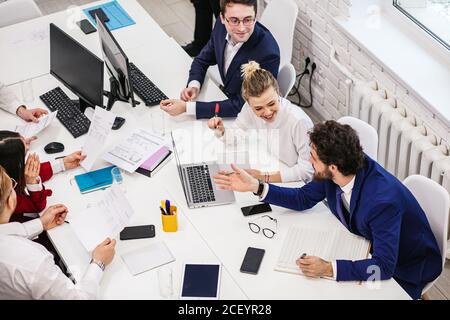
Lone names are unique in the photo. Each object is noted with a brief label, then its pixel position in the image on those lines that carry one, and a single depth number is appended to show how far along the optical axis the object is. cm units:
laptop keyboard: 304
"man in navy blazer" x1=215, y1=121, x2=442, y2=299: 259
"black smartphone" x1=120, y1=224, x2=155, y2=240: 289
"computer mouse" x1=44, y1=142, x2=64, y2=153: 337
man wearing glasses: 343
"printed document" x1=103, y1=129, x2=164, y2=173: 323
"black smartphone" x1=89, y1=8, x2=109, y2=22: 433
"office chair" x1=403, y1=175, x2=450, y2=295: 271
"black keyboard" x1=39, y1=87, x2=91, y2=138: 350
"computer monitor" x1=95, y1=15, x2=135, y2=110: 331
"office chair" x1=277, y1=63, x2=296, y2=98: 361
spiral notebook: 271
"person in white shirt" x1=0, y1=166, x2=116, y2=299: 249
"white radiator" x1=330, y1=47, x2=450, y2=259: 327
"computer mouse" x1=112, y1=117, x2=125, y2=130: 349
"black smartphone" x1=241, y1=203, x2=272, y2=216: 295
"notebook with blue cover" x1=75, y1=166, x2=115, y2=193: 315
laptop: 302
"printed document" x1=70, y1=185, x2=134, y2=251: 284
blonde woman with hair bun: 304
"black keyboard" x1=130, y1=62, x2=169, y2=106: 364
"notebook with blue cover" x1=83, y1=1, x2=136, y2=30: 430
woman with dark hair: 292
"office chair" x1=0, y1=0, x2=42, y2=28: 440
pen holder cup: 287
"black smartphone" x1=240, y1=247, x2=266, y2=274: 270
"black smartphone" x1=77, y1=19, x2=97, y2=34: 425
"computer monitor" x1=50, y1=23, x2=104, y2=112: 336
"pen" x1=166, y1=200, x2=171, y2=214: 287
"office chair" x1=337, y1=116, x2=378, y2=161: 304
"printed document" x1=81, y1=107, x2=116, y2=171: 311
